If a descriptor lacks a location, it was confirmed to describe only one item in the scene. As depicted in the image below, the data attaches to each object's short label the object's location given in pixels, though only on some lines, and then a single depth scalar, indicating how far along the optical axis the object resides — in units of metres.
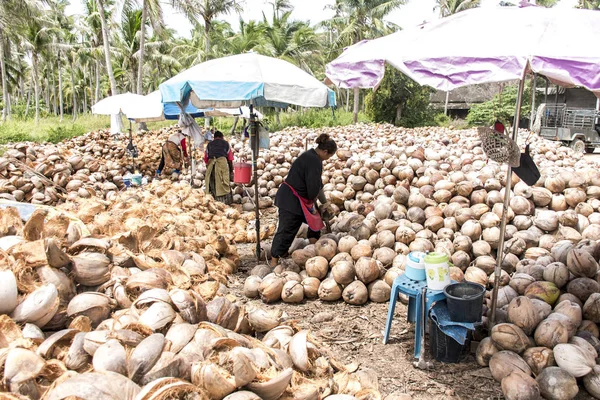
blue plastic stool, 3.87
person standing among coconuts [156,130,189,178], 10.77
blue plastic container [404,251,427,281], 4.11
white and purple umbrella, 2.67
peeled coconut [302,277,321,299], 5.08
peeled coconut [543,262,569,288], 4.24
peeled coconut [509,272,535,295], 4.37
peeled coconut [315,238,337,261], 5.37
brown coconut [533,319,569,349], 3.53
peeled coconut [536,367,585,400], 3.18
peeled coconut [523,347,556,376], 3.43
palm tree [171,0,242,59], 27.19
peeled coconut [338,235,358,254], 5.41
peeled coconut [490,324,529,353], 3.58
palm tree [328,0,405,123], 32.78
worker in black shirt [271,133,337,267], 5.45
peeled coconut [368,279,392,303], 4.91
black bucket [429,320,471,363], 3.79
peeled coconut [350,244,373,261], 5.21
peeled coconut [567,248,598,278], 4.20
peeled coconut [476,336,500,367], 3.69
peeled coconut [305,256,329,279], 5.19
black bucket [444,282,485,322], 3.59
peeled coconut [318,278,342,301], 4.95
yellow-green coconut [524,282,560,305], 4.10
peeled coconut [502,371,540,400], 3.16
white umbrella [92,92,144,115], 10.99
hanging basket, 3.70
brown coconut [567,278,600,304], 4.04
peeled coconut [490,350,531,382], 3.40
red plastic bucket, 8.75
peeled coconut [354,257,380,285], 4.90
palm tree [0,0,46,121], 24.09
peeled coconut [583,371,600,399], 3.26
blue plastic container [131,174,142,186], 10.66
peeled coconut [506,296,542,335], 3.73
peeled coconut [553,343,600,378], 3.32
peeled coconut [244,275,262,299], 5.14
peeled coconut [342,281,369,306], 4.86
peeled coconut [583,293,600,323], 3.83
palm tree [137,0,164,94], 24.62
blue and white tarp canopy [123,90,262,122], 9.62
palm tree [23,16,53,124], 33.50
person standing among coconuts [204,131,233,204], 8.76
